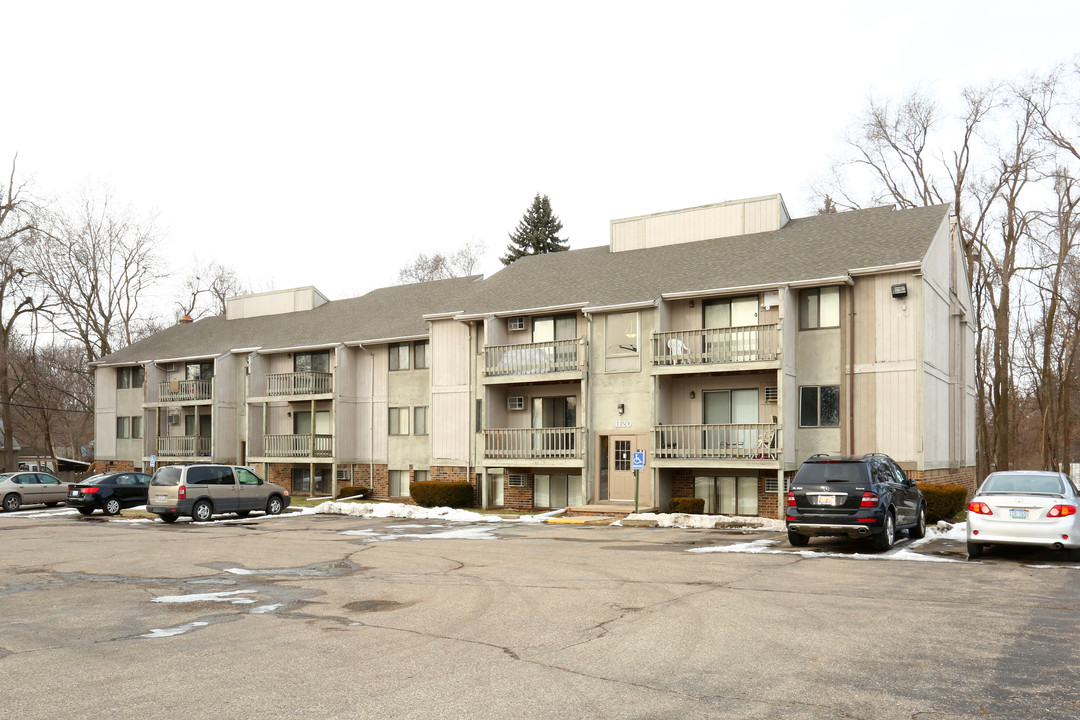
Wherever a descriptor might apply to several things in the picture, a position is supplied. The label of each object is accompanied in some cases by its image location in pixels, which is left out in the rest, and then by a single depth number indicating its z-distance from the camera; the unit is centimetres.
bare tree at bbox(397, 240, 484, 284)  6862
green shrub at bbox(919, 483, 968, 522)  2267
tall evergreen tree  6219
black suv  1644
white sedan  1466
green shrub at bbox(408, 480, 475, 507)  3095
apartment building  2494
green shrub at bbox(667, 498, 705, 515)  2606
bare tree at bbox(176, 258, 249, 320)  6347
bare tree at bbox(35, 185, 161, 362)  5293
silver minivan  2628
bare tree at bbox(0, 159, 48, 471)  4838
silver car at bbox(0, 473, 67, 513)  3388
